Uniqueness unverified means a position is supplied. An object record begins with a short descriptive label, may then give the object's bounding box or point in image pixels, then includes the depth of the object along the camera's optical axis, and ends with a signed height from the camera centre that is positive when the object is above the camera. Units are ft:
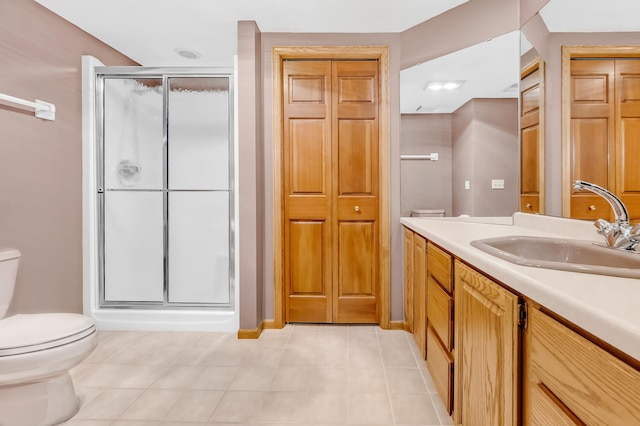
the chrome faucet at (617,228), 3.54 -0.21
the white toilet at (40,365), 4.54 -2.18
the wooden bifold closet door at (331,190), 8.63 +0.50
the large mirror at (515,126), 4.55 +1.75
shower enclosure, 8.67 +0.33
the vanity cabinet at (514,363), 1.86 -1.20
